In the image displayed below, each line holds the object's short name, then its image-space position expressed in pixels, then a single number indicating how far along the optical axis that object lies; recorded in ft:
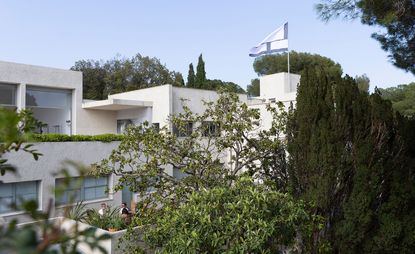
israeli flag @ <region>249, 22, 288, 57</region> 79.54
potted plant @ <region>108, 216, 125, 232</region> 36.20
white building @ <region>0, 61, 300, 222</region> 49.47
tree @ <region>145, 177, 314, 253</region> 18.75
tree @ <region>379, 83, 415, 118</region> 99.86
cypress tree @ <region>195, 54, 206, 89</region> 131.34
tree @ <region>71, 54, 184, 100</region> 143.43
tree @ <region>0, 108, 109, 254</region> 3.08
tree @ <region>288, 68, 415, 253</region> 22.91
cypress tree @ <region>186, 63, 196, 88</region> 135.54
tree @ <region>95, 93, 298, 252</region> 28.19
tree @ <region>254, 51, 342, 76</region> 148.97
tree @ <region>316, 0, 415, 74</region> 32.48
